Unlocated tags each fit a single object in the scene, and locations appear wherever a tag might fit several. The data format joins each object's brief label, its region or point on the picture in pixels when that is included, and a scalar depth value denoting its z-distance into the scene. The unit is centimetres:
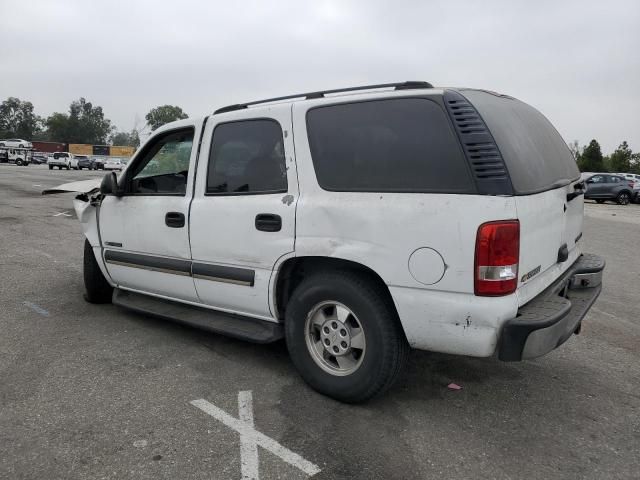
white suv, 261
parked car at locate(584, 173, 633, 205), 2700
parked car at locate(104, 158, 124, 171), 4934
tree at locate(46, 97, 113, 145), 10875
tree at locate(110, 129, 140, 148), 13710
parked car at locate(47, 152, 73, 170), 4584
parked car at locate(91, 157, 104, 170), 5253
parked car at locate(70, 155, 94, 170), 4848
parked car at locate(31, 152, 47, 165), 5382
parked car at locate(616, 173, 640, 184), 2761
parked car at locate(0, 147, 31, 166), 4845
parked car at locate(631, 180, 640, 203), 2728
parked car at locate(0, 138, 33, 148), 5358
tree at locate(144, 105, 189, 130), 10637
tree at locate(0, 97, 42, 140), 11006
